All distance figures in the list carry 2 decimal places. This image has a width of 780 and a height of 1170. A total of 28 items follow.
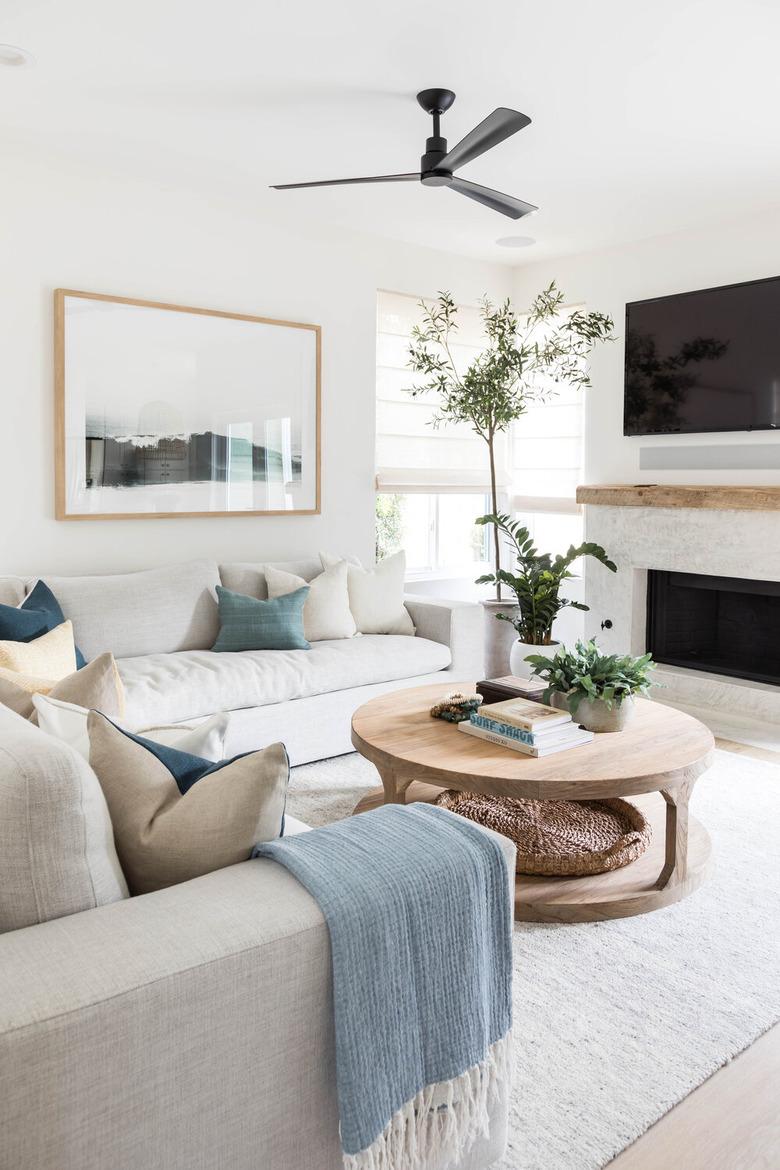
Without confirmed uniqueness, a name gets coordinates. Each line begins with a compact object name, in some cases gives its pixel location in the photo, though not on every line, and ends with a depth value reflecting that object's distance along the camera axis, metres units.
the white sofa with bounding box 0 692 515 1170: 0.96
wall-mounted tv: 4.55
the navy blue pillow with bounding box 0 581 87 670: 3.15
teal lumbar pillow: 3.93
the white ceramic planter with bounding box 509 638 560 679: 4.41
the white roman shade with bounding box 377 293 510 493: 5.41
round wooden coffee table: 2.35
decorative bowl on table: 2.92
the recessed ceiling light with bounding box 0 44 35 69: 2.90
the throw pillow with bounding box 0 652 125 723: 1.86
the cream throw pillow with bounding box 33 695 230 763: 1.60
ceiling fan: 2.85
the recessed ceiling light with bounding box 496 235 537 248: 5.23
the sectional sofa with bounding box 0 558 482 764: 3.46
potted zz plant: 4.51
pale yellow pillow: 2.76
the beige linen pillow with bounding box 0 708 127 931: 1.12
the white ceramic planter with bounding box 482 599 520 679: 4.82
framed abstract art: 4.08
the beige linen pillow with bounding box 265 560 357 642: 4.18
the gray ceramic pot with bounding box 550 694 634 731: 2.76
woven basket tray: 2.62
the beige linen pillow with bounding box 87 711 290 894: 1.31
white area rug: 1.71
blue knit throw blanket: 1.19
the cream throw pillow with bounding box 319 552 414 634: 4.38
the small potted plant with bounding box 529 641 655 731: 2.74
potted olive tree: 4.92
